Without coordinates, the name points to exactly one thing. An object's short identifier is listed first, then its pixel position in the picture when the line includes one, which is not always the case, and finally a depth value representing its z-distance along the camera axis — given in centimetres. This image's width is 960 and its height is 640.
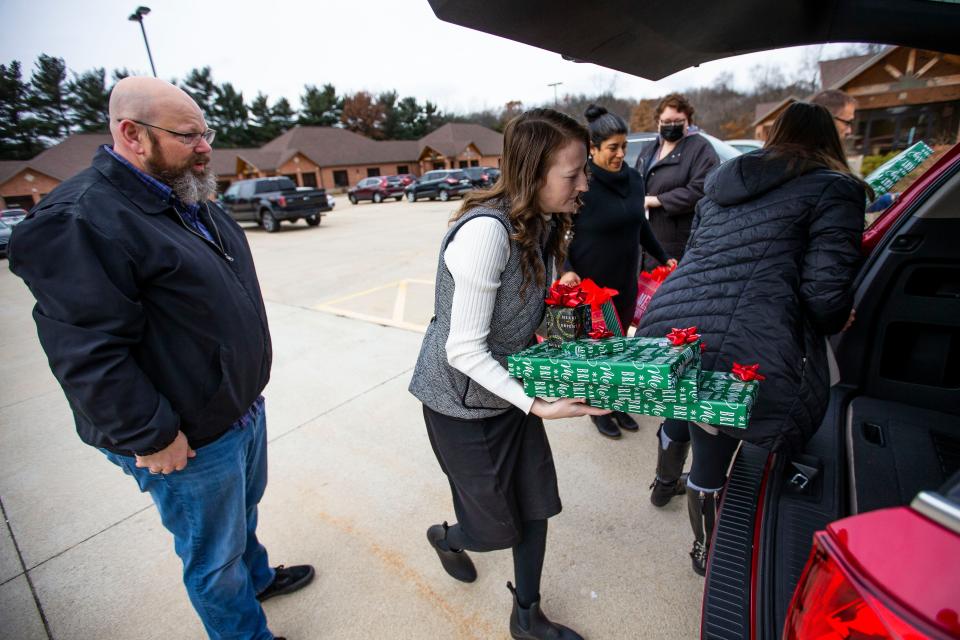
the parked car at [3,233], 1714
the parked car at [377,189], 2806
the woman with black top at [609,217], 267
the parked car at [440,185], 2384
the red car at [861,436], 65
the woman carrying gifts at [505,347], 130
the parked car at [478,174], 2356
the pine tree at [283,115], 5797
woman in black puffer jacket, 153
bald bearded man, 123
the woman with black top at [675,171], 342
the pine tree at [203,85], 5488
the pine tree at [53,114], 3380
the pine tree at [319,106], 5959
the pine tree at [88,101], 4192
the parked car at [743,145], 1009
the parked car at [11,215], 2044
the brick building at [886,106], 1151
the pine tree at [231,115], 5500
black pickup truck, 1647
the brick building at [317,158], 3731
